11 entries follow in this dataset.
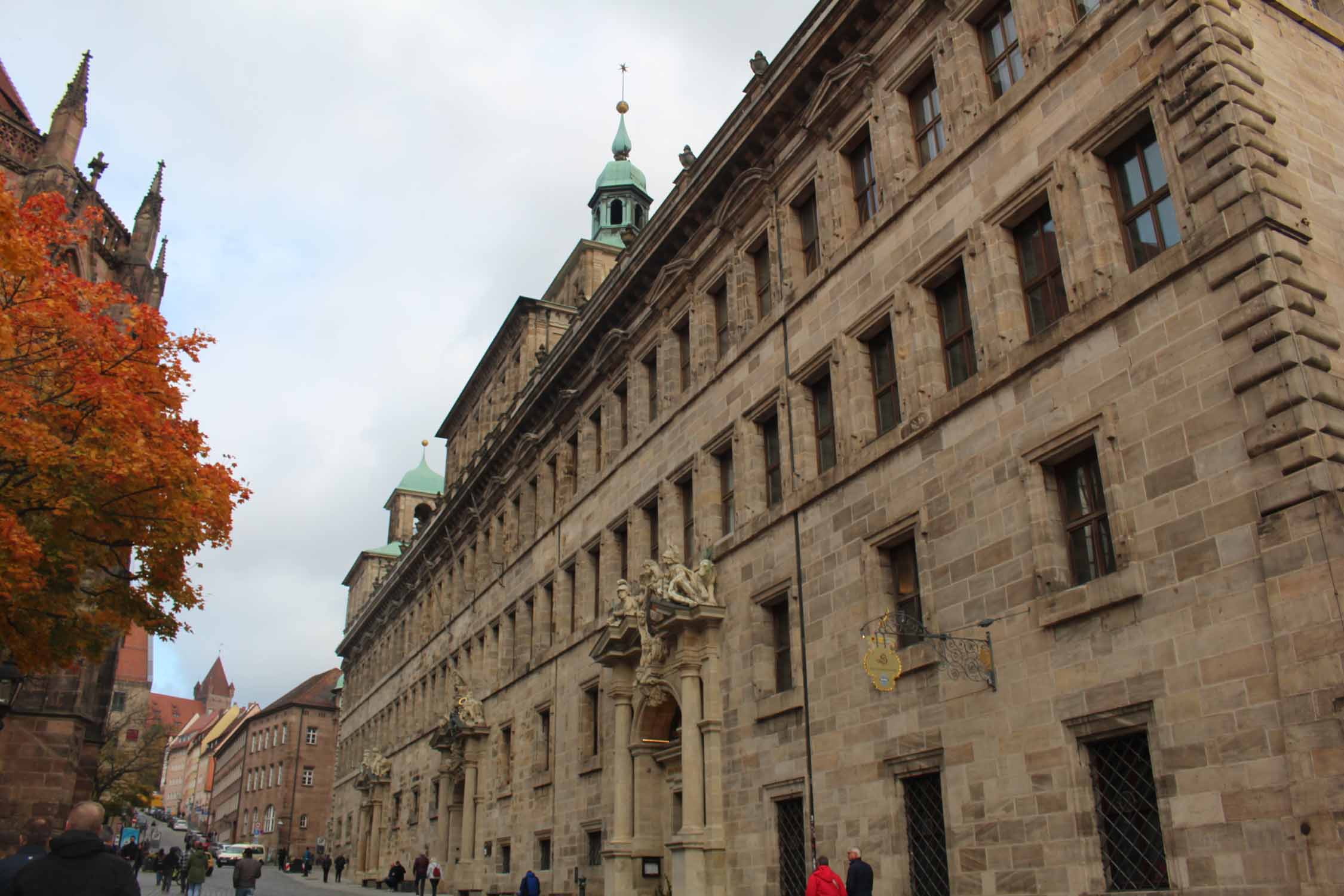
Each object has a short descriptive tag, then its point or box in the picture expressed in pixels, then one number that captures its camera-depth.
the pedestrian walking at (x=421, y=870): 35.25
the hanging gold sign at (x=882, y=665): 13.02
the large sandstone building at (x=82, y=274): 25.84
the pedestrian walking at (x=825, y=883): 12.77
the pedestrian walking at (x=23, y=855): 6.64
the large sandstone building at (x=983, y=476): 10.48
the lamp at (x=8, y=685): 15.30
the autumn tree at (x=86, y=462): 15.46
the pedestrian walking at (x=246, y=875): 19.52
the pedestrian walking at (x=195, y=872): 24.05
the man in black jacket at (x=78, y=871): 5.16
